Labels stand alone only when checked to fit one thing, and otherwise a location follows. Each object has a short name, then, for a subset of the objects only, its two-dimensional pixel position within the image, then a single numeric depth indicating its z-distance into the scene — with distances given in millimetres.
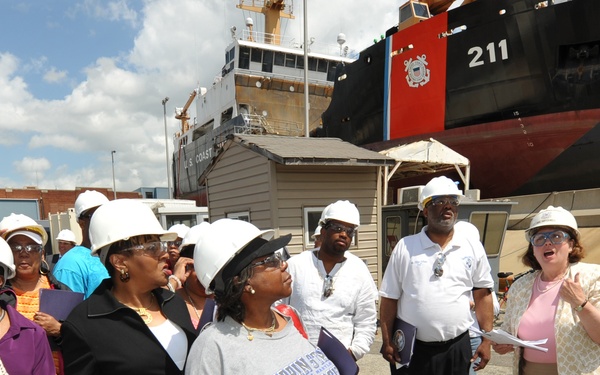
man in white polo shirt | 2975
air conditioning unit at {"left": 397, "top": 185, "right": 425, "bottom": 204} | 8086
